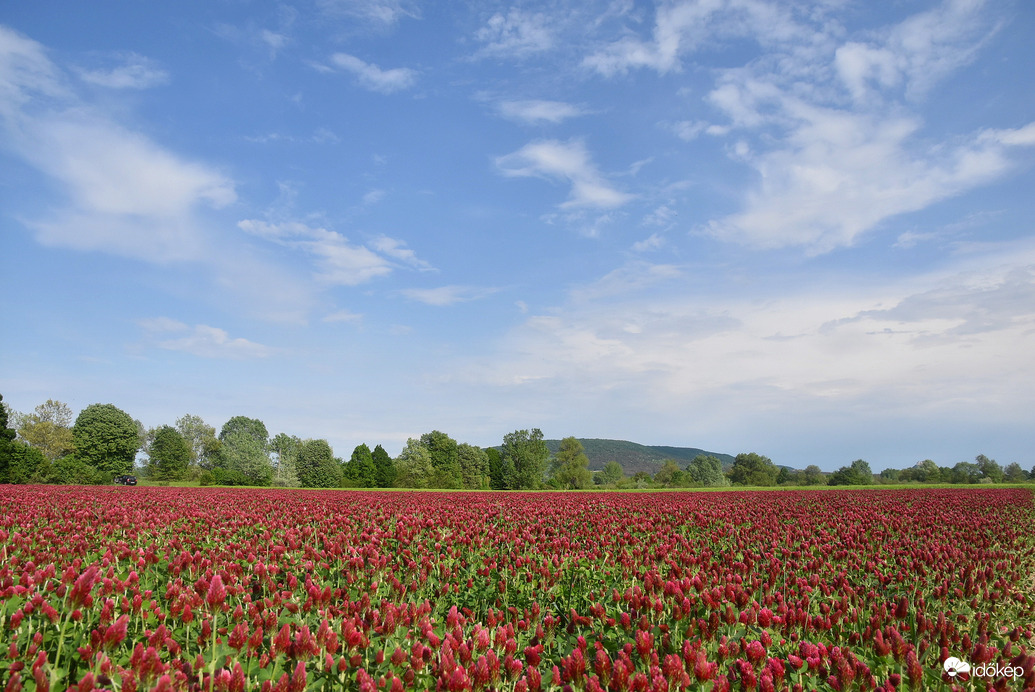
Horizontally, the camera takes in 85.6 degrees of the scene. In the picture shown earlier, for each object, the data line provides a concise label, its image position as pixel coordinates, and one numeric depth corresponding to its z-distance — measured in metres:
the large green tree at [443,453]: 86.91
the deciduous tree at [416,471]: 79.50
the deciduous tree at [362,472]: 84.88
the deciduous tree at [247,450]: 90.56
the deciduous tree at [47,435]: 77.25
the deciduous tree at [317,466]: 87.12
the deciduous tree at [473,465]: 99.88
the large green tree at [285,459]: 89.75
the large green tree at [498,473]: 106.19
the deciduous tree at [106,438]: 76.12
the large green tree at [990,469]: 83.10
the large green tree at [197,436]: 115.75
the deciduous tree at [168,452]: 90.19
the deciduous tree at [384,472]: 85.12
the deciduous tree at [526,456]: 103.88
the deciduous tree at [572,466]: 96.91
